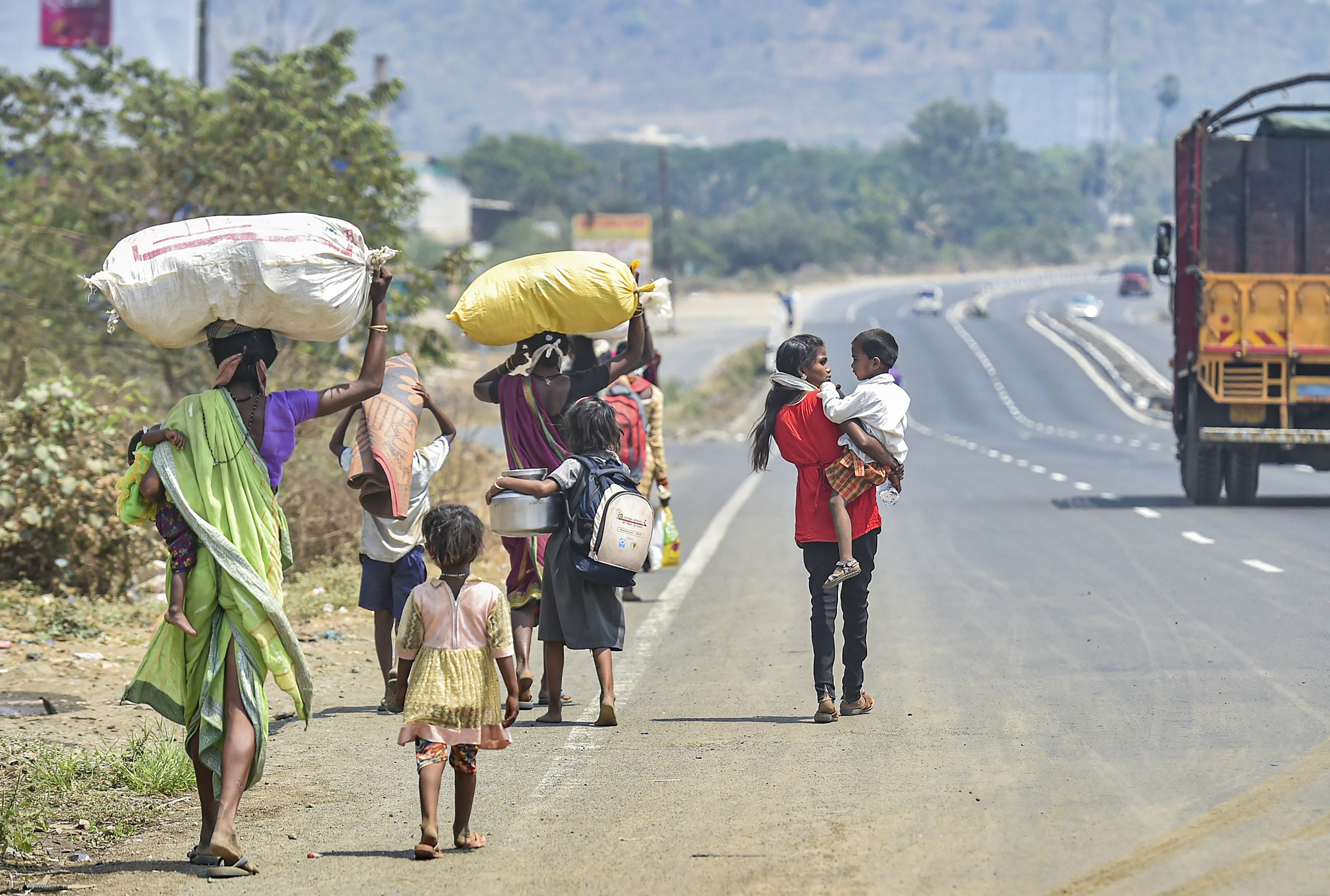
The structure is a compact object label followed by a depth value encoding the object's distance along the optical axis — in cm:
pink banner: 6056
